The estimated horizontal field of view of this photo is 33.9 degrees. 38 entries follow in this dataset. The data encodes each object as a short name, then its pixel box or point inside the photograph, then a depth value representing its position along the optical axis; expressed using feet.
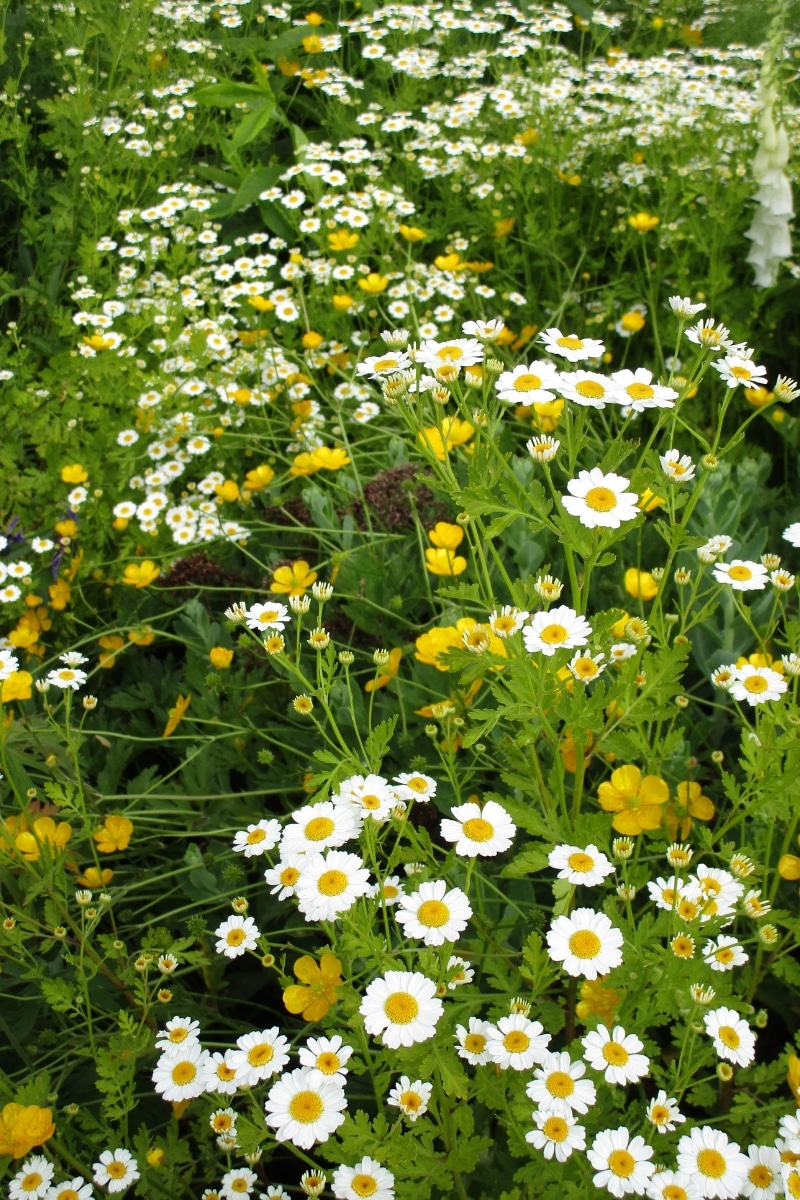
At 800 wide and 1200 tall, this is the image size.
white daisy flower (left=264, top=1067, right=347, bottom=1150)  1.21
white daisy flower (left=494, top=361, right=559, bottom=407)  1.34
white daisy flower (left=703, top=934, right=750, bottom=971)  1.35
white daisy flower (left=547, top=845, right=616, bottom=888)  1.28
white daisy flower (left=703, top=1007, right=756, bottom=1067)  1.26
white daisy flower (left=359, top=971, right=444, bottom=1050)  1.18
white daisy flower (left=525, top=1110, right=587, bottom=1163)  1.20
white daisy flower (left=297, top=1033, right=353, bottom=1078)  1.25
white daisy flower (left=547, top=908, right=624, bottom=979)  1.24
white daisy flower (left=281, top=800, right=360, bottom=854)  1.32
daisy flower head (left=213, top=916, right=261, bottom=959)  1.41
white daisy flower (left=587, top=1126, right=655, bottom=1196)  1.17
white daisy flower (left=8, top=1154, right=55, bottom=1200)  1.34
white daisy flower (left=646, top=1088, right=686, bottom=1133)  1.23
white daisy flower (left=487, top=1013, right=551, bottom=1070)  1.24
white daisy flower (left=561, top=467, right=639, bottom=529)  1.28
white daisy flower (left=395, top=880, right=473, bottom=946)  1.25
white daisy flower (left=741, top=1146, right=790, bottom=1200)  1.21
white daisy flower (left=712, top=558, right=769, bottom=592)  1.49
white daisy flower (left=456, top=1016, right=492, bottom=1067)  1.29
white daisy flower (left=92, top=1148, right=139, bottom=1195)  1.36
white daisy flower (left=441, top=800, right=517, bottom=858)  1.32
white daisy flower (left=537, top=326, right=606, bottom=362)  1.38
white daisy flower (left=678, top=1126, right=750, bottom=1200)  1.18
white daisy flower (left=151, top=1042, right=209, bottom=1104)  1.34
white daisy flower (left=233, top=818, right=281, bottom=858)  1.42
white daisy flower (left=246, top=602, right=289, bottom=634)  1.50
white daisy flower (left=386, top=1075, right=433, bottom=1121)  1.24
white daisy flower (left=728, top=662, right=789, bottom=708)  1.43
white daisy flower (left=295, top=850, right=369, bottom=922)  1.25
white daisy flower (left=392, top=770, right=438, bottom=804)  1.40
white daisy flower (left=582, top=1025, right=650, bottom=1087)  1.22
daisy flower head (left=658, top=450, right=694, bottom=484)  1.38
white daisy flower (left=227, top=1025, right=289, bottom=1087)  1.29
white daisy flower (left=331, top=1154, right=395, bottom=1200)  1.22
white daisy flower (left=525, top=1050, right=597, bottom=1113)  1.22
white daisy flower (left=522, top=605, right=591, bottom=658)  1.30
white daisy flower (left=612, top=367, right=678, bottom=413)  1.34
